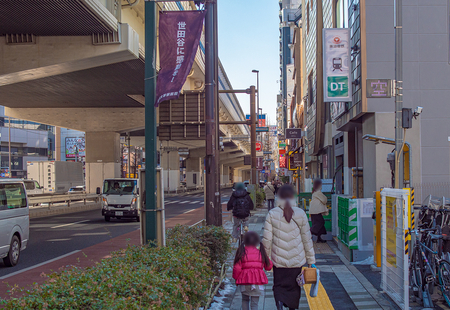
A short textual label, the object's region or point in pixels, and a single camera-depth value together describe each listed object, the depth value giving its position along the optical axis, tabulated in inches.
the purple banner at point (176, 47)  267.6
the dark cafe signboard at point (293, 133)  1133.7
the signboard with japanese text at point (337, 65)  546.3
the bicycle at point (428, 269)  225.5
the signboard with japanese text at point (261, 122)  2340.1
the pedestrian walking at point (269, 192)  896.3
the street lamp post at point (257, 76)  1560.0
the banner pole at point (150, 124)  241.6
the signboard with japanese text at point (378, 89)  381.4
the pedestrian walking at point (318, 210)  473.7
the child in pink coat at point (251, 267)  198.5
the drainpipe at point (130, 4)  710.3
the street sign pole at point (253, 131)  944.5
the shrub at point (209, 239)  259.1
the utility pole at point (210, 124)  364.8
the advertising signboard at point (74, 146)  3486.7
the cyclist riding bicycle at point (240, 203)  429.7
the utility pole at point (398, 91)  358.6
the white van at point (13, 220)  372.2
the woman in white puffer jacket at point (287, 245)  200.7
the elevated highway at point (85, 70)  609.9
